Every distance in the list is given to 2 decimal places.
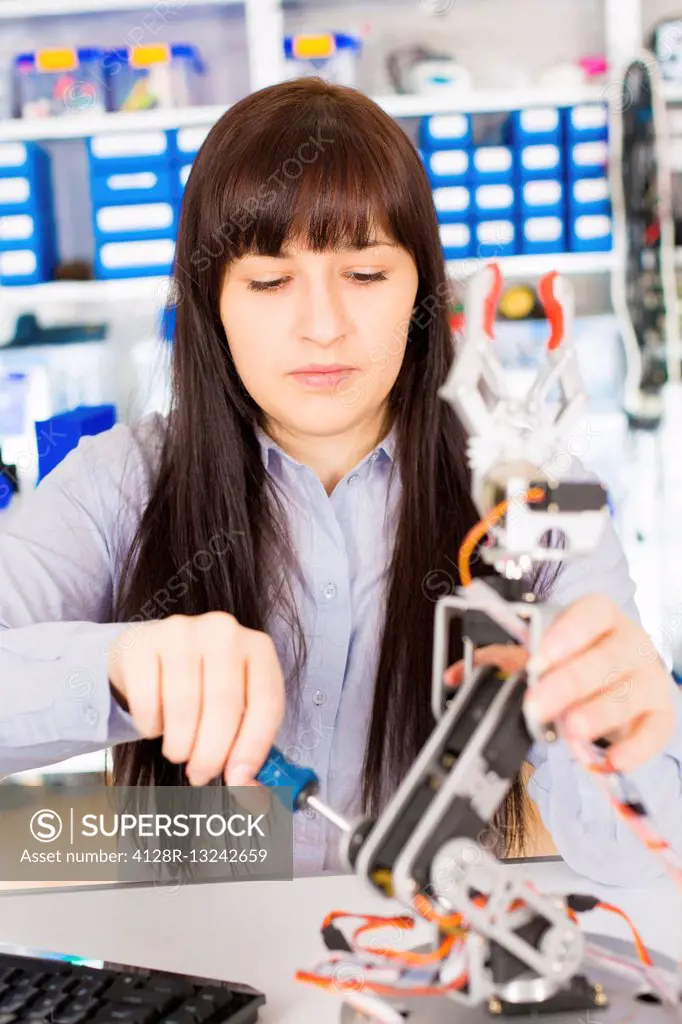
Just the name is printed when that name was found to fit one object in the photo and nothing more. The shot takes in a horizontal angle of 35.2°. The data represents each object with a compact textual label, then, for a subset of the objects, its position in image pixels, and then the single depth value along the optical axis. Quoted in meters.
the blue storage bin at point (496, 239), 2.23
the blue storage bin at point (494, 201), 2.22
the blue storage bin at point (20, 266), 2.25
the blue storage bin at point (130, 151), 2.19
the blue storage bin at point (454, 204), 2.20
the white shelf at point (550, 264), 2.23
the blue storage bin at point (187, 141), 2.18
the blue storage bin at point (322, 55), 2.20
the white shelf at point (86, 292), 2.24
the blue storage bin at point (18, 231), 2.24
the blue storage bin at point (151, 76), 2.22
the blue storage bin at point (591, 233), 2.25
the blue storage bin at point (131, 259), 2.21
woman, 0.83
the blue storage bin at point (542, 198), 2.22
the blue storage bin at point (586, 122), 2.20
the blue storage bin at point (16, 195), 2.23
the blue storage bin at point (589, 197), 2.22
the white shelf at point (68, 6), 2.24
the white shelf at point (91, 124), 2.19
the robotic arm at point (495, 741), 0.45
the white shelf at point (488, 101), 2.21
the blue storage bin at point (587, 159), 2.21
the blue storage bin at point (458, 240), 2.20
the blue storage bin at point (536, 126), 2.21
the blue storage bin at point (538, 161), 2.21
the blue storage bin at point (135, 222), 2.19
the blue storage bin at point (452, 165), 2.20
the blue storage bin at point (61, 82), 2.23
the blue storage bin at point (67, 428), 2.02
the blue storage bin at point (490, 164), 2.21
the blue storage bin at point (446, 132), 2.20
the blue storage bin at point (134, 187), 2.19
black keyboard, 0.51
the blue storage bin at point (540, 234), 2.23
